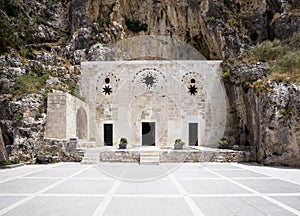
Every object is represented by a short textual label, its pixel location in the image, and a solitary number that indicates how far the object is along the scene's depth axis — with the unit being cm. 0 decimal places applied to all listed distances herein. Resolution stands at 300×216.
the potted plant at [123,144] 1509
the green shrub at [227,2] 2234
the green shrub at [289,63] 1400
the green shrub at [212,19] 2092
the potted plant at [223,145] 1596
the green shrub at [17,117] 1375
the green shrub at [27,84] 1494
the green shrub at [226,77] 1823
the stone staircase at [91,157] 1322
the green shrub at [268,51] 1652
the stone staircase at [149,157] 1294
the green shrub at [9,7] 1436
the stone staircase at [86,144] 1596
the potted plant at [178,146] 1475
